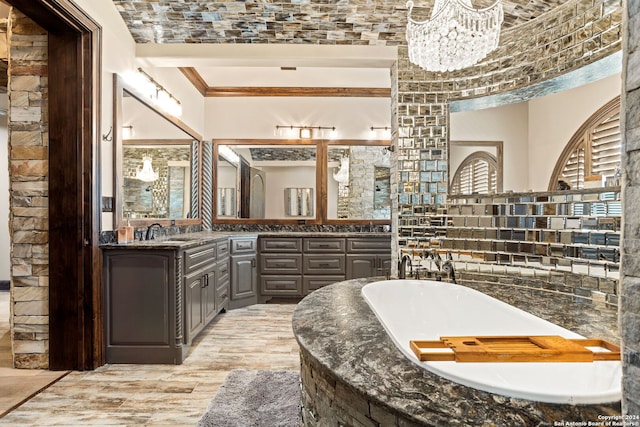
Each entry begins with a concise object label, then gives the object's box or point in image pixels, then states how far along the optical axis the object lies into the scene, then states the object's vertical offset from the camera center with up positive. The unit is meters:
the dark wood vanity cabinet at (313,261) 4.54 -0.62
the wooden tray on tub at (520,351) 1.00 -0.41
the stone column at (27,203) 2.54 +0.07
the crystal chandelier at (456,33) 1.80 +0.95
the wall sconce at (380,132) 5.03 +1.15
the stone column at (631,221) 0.46 -0.01
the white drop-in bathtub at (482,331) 0.79 -0.45
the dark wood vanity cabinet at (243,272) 4.21 -0.73
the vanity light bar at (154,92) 3.20 +1.17
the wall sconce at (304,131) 5.05 +1.18
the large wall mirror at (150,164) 2.94 +0.49
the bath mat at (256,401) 1.92 -1.14
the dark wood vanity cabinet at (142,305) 2.66 -0.70
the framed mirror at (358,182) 5.07 +0.44
